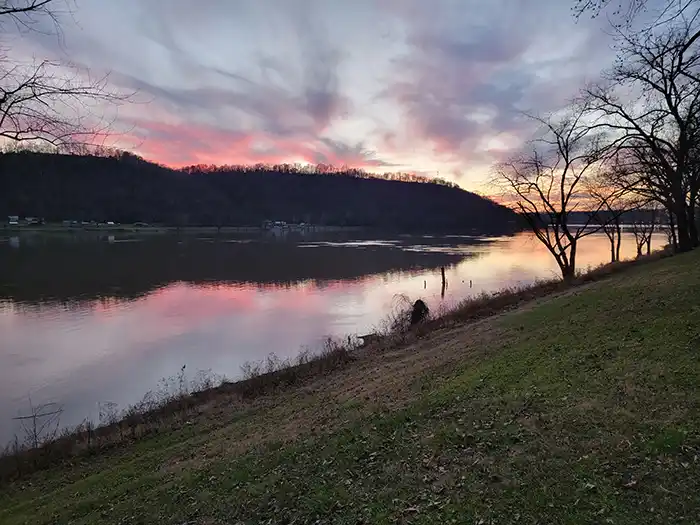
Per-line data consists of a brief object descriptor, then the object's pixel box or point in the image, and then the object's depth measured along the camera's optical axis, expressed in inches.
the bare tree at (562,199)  1124.0
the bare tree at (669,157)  808.9
